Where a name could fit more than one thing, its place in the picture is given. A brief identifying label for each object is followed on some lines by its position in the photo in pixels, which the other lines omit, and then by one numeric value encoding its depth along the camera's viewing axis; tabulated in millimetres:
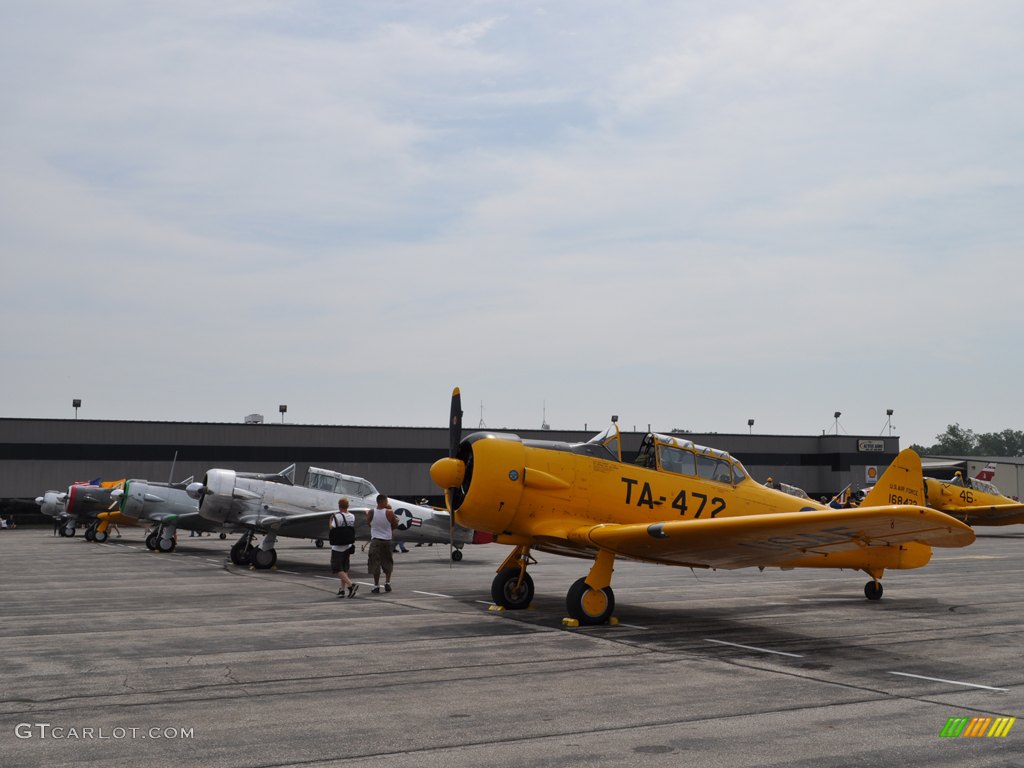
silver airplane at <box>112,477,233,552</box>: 29203
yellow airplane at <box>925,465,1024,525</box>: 38938
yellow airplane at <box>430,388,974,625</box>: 11148
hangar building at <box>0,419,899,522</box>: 54781
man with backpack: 15891
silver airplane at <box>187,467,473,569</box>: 22219
